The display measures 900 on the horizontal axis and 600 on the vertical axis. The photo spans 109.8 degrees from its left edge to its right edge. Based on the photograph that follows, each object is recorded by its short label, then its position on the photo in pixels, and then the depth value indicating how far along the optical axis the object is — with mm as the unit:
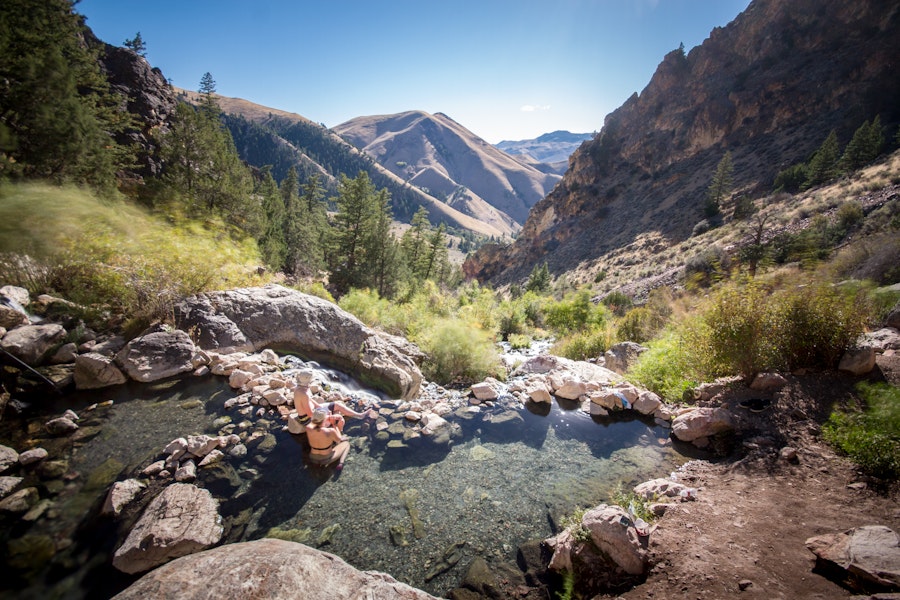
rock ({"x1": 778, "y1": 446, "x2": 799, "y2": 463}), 4691
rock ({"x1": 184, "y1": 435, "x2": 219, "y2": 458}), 5023
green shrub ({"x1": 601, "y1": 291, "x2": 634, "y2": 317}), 20250
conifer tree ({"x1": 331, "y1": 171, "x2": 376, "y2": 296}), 22703
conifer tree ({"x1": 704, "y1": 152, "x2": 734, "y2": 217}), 34375
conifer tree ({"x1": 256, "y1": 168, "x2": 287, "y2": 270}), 21297
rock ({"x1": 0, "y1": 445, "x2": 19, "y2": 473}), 4193
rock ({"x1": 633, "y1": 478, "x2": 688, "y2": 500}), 4621
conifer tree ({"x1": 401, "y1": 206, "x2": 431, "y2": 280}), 29438
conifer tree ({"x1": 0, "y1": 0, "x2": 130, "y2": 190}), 9172
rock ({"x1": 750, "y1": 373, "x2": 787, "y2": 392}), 5977
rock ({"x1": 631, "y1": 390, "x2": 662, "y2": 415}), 7514
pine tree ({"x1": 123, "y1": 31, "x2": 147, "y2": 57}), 35625
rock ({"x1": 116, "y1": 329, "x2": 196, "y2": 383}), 6344
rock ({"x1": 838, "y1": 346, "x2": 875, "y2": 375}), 5289
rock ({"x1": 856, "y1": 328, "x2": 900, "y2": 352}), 5683
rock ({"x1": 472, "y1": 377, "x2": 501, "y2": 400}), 8516
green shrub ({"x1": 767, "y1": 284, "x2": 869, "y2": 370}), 5559
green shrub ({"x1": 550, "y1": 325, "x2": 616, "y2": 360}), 12555
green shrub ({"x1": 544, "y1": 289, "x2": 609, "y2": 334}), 15672
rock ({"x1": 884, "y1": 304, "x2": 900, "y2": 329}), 6594
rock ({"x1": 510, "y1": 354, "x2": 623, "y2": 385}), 9398
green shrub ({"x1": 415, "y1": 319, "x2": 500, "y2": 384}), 9883
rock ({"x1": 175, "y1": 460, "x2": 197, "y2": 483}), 4562
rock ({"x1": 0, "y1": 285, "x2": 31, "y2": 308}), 6020
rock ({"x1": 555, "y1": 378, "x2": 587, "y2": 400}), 8531
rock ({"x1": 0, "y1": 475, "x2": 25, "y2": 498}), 3922
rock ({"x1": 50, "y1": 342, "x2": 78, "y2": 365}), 5992
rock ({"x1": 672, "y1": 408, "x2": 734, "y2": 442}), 5977
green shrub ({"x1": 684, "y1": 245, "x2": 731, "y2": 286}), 21241
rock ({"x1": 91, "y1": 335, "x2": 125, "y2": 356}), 6355
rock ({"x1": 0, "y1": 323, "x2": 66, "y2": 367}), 5527
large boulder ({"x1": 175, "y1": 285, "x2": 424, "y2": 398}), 7750
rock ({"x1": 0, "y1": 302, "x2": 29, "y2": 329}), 5719
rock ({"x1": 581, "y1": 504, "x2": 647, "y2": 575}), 3363
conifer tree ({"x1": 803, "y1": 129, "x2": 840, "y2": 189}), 27109
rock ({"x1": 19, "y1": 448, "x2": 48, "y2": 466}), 4363
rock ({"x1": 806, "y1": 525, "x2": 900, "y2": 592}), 2500
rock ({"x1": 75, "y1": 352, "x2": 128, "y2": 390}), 5922
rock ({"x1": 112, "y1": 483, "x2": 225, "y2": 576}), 3459
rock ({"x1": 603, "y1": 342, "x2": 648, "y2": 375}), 10273
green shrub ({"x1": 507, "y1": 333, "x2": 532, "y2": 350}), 14787
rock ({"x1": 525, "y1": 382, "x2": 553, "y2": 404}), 8398
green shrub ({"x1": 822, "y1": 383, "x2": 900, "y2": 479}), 3801
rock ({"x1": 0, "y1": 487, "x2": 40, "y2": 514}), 3799
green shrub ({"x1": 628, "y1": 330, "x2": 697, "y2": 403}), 7641
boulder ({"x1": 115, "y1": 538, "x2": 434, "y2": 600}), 2576
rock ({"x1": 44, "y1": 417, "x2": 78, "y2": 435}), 4973
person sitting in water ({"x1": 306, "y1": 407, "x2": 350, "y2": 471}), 5414
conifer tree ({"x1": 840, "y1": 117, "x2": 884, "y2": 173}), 25719
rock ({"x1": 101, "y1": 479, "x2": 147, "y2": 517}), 3961
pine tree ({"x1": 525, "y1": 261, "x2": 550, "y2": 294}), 32281
